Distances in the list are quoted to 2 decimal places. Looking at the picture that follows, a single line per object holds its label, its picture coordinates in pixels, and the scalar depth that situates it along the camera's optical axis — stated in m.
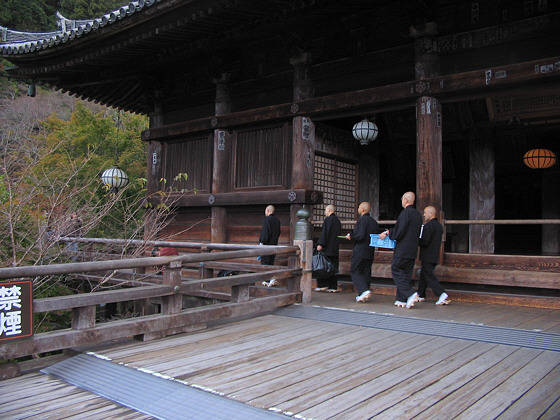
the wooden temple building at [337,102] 7.15
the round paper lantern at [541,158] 11.09
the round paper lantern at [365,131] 9.21
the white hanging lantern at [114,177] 12.27
